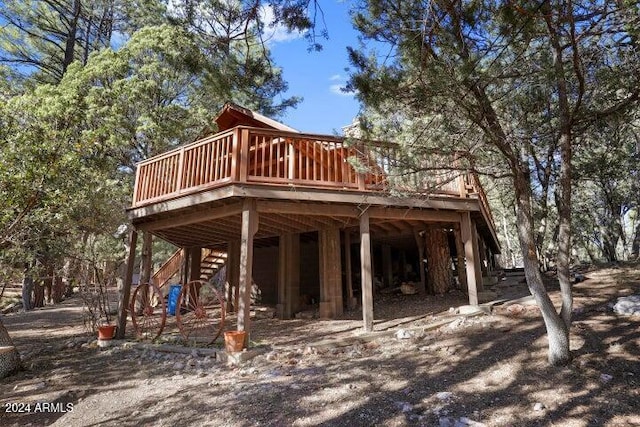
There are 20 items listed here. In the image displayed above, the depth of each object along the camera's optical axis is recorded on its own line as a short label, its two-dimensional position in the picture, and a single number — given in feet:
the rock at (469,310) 24.05
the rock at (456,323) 22.37
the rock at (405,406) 12.14
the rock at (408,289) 36.55
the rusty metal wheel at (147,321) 24.41
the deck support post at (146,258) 28.30
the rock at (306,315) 30.91
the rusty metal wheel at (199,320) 23.40
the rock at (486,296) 28.99
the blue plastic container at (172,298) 39.14
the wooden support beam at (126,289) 26.22
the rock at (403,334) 21.46
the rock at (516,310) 22.95
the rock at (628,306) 19.49
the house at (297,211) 21.75
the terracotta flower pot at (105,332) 25.05
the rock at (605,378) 12.89
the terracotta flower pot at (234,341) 19.57
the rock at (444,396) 12.66
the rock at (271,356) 19.45
